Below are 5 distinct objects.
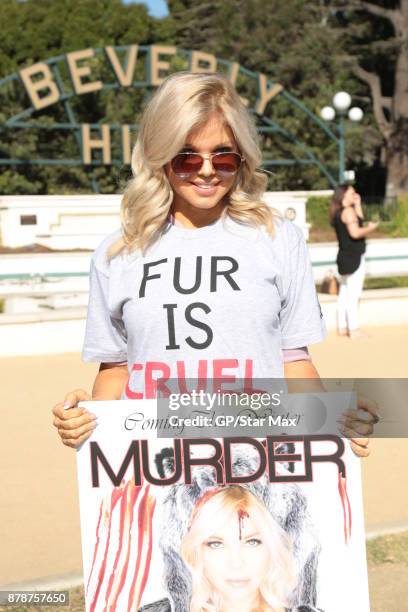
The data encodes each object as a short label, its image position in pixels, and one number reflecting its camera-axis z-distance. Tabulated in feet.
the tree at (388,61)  132.98
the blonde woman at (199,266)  7.73
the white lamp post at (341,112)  69.67
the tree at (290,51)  119.03
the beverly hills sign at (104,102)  80.48
